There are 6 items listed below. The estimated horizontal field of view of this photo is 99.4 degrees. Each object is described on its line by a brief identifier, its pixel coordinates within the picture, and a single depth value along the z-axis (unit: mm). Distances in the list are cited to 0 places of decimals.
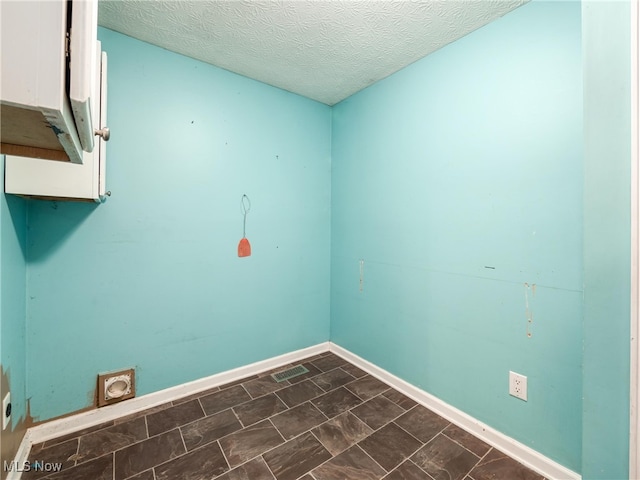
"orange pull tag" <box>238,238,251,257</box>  2223
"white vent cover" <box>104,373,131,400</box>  1710
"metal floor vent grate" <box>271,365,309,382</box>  2225
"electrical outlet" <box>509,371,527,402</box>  1466
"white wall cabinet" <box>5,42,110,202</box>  1290
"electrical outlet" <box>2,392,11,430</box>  1184
